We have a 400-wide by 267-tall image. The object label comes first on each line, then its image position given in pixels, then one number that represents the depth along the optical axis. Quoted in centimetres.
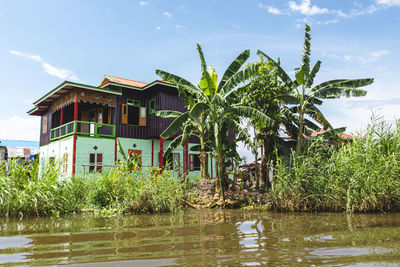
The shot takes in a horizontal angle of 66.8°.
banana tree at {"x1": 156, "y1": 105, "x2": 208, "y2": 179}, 1183
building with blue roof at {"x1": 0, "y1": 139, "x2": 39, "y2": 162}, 2934
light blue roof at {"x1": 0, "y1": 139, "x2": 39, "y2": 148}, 3190
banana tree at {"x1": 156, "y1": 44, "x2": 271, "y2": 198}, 1102
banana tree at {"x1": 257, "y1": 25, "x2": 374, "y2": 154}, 1177
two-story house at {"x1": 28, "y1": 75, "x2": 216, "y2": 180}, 1619
